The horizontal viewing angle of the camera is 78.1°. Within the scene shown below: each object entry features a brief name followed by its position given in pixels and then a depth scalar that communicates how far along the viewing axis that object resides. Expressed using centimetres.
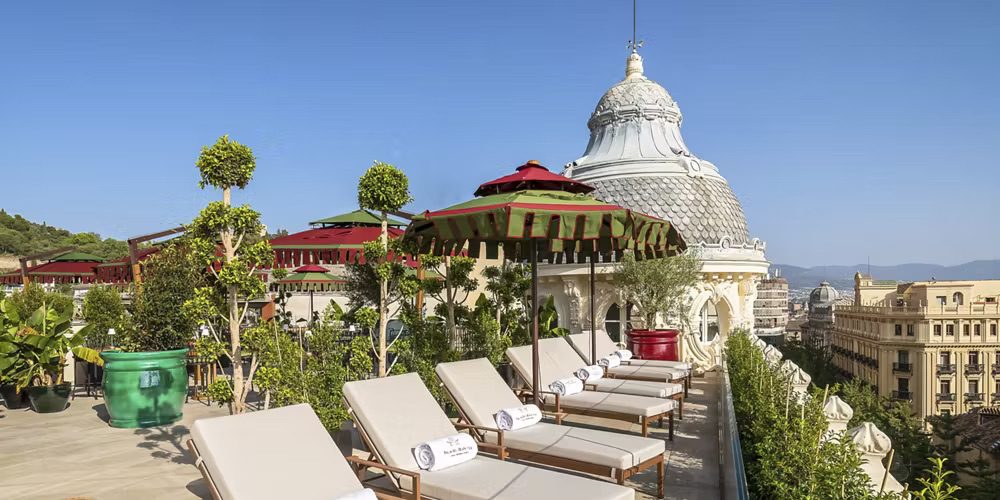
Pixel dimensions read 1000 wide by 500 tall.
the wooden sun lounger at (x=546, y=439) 461
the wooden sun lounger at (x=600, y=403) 625
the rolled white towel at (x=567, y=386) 688
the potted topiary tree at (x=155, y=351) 747
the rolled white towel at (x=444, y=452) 445
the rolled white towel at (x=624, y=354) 935
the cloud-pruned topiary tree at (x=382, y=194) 744
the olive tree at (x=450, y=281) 890
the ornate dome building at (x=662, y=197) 1483
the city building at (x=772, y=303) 10528
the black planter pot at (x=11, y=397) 952
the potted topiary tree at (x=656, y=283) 1180
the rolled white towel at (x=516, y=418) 550
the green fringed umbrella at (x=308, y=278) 1540
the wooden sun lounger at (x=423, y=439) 392
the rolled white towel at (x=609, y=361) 880
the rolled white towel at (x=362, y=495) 367
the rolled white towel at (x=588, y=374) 768
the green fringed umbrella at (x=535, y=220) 539
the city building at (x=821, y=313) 9288
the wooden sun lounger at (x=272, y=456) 367
